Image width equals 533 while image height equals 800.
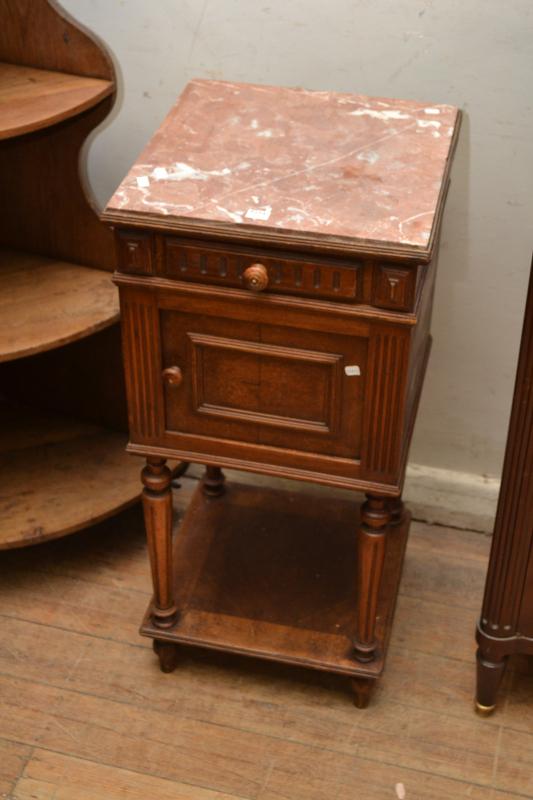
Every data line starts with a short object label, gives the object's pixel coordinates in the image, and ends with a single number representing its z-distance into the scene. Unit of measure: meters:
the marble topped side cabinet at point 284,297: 2.18
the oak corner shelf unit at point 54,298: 2.58
